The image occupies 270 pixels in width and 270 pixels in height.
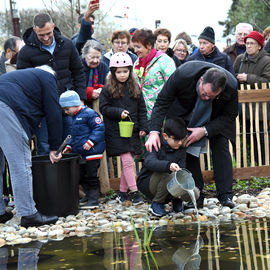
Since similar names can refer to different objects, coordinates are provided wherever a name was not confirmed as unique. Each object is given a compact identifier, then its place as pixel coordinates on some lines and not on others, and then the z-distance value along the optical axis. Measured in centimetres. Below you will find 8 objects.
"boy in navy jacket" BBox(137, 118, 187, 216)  548
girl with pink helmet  634
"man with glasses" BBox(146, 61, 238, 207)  547
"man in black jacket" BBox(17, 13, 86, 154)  649
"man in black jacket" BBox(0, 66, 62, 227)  525
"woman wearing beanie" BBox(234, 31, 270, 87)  781
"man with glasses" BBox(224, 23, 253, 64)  861
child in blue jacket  620
